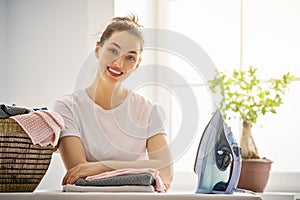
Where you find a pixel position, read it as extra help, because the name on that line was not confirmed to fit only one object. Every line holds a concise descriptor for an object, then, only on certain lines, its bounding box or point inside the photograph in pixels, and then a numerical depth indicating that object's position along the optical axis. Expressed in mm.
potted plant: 2658
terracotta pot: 2651
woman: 2056
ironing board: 1547
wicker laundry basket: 1721
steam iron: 1696
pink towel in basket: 1744
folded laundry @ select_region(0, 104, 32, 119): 1766
